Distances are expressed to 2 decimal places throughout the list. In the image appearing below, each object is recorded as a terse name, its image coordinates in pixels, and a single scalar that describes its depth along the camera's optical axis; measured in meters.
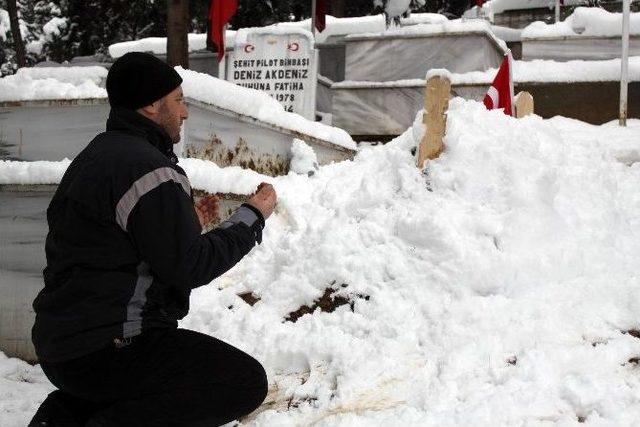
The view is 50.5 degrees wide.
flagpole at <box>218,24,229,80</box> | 9.64
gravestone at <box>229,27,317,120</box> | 8.39
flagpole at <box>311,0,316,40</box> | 11.64
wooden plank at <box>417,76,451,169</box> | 4.27
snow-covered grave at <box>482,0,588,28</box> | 13.94
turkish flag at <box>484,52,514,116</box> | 5.36
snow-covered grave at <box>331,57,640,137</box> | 8.41
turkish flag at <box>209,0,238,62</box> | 9.77
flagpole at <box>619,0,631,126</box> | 7.61
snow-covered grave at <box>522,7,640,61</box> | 9.18
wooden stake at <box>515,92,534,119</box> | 5.71
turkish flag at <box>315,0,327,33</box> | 11.81
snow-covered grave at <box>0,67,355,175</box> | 5.16
